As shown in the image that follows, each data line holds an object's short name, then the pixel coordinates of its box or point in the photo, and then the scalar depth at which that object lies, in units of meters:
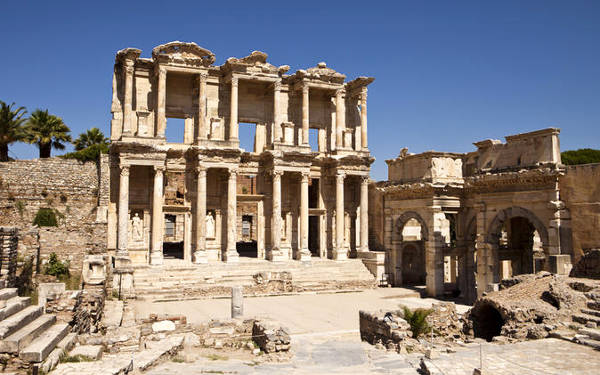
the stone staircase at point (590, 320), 11.72
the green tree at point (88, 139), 39.78
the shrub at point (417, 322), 13.62
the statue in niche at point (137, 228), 25.98
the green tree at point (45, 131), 32.81
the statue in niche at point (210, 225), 28.20
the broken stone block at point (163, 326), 13.14
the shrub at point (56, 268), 21.31
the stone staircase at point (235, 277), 22.17
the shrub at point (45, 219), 26.44
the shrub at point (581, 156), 47.62
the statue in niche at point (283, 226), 29.68
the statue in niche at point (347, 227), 30.73
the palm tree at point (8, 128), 31.05
